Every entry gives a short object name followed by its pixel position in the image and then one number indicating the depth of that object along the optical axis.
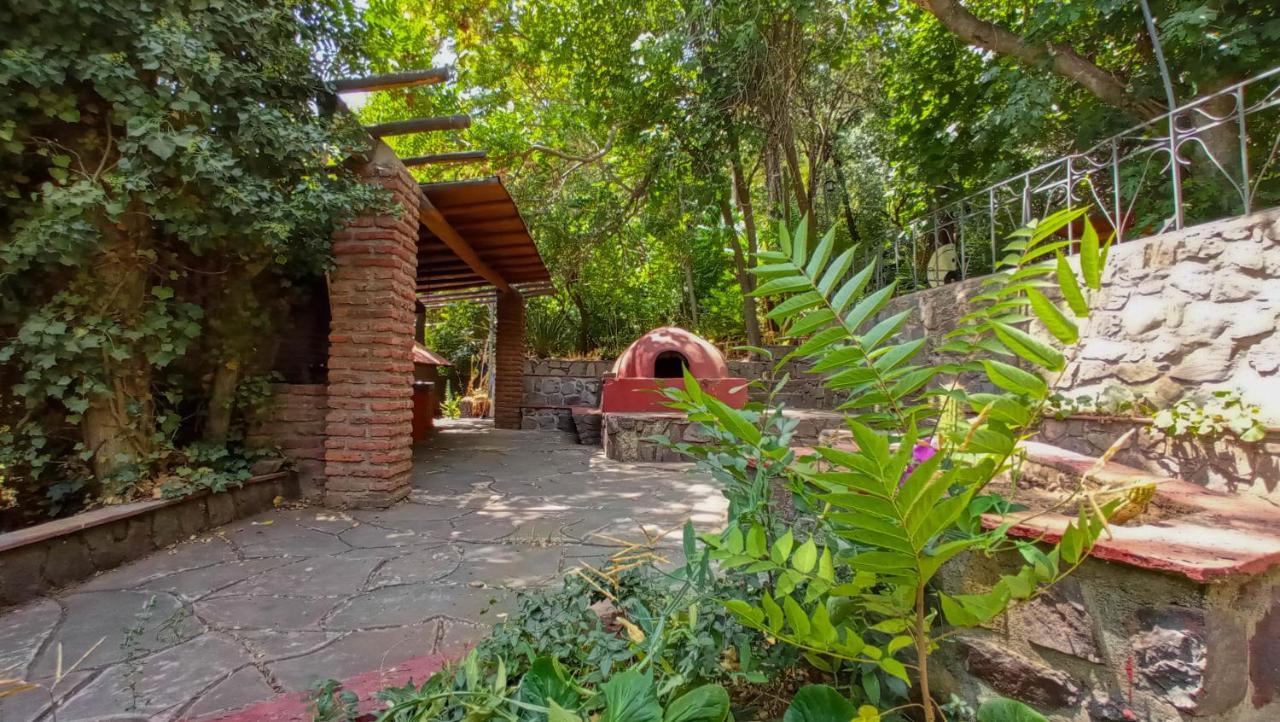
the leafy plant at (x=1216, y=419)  2.59
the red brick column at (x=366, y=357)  3.79
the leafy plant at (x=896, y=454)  0.68
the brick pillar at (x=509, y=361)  9.03
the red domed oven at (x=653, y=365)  6.71
